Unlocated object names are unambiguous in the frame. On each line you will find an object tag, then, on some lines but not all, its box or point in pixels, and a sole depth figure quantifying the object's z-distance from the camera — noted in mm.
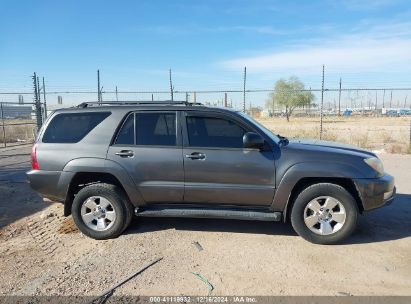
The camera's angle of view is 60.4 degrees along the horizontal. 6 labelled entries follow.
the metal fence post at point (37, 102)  15116
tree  61666
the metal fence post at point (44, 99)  16484
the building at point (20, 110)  20720
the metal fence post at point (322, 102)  13428
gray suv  4576
